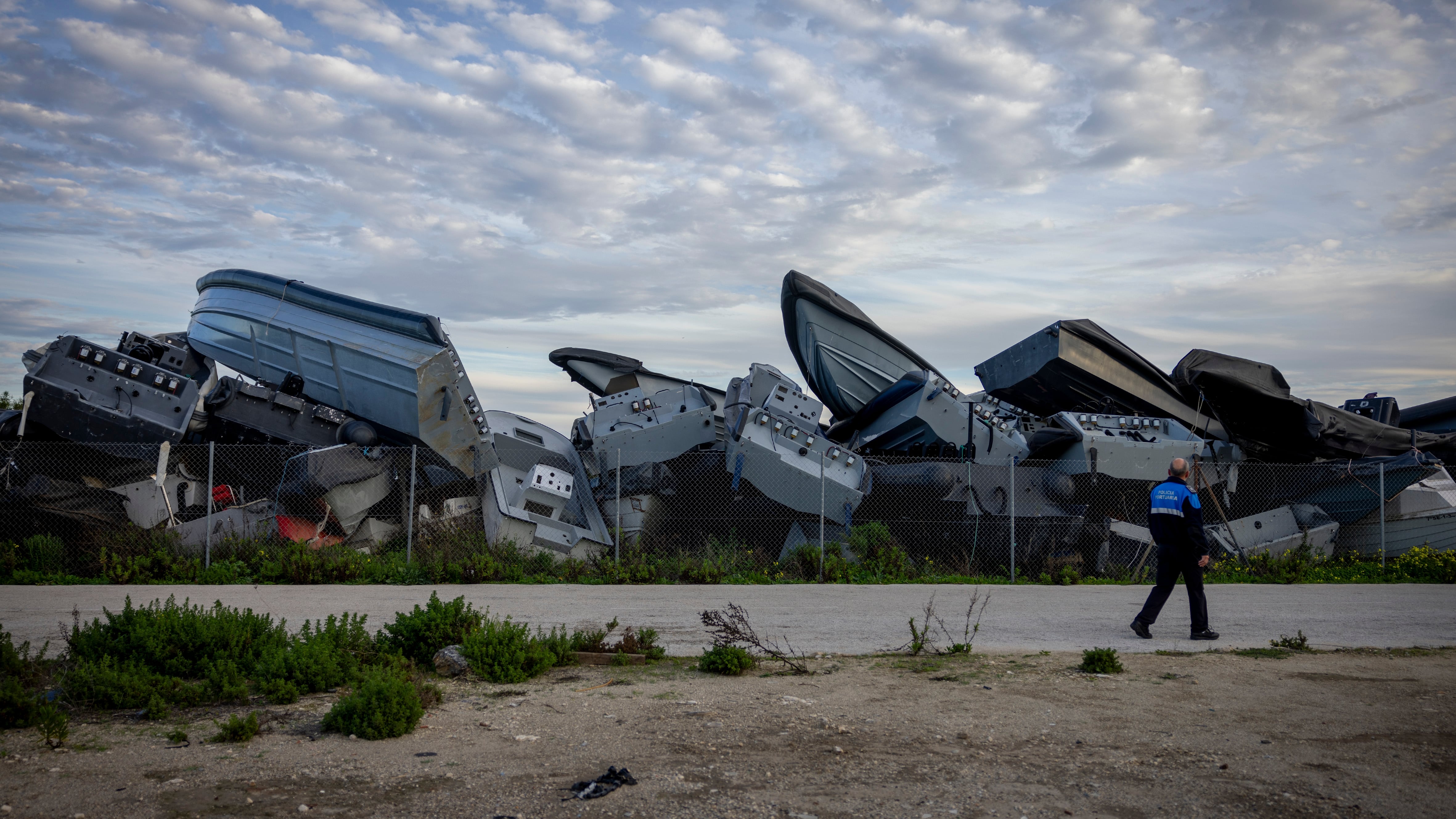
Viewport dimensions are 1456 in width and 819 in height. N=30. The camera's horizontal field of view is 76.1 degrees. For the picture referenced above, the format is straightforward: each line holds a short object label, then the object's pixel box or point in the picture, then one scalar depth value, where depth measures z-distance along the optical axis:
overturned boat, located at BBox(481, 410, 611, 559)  12.73
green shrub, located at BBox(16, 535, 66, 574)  11.55
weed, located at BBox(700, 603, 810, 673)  6.75
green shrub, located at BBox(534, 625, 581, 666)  6.78
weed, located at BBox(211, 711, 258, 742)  4.89
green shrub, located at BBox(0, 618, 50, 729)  5.05
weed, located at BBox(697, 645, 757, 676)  6.42
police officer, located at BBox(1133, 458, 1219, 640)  7.96
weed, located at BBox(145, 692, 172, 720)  5.33
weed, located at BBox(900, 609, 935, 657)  7.13
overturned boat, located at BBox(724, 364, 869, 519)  13.20
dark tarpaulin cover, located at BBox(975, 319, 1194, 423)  15.20
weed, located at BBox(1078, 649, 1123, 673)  6.51
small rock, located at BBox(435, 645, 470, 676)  6.40
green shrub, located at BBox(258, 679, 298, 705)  5.59
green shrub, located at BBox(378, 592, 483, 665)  6.71
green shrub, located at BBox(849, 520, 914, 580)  12.90
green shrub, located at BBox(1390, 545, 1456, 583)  12.91
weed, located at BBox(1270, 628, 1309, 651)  7.45
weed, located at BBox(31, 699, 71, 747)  4.77
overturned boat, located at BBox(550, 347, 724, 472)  14.41
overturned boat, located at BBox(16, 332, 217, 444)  12.04
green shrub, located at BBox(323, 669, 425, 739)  4.96
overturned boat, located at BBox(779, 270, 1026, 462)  15.36
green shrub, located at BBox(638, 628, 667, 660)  6.96
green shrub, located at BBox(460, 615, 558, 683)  6.24
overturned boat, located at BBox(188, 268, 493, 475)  13.00
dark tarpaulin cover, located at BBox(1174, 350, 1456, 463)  15.00
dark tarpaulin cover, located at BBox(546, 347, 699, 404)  17.05
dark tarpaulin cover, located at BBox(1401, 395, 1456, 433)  17.72
